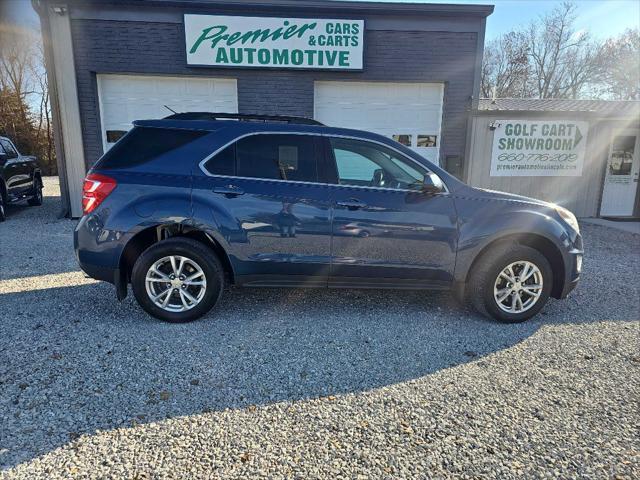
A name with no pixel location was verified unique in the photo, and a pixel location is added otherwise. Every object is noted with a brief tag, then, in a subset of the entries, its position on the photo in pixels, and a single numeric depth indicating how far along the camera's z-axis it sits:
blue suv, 3.70
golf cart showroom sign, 10.02
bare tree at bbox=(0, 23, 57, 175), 26.69
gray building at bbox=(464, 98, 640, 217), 9.97
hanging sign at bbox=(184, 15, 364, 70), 8.79
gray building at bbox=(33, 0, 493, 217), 8.73
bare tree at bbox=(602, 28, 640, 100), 29.50
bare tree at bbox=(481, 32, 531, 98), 37.44
